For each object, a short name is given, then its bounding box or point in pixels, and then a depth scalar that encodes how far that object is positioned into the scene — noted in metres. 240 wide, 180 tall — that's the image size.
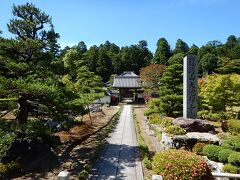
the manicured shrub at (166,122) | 12.98
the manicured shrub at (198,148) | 9.61
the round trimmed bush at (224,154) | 8.32
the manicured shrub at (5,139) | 6.78
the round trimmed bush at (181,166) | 6.57
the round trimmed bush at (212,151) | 8.78
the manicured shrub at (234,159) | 7.82
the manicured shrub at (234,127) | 11.60
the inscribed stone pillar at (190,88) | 13.02
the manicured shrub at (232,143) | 8.92
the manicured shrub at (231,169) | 7.61
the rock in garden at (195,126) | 11.92
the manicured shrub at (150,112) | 19.55
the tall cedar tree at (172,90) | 16.01
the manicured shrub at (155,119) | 15.25
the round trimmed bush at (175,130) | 11.15
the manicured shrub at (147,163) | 8.06
